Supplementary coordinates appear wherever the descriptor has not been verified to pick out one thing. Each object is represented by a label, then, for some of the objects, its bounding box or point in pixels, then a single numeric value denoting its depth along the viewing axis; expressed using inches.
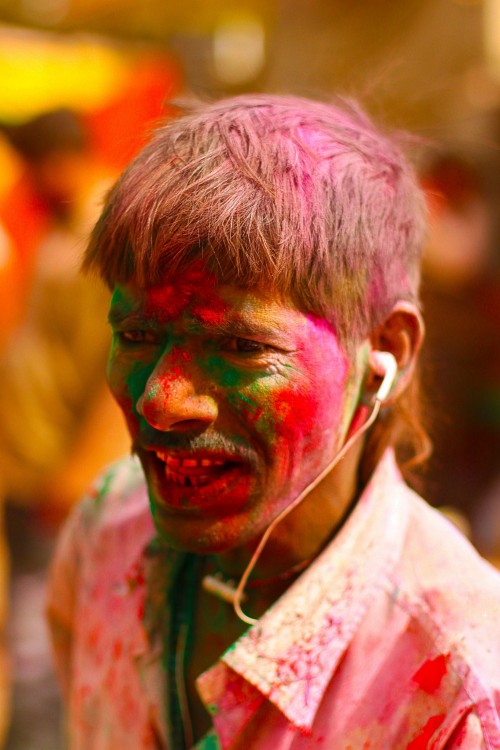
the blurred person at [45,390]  146.0
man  49.9
